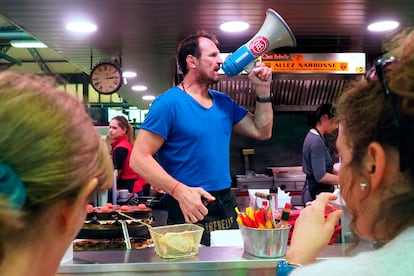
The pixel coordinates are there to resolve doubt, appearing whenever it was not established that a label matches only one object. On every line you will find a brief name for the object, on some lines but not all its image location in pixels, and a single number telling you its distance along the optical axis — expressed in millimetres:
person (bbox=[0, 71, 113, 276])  581
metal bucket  1329
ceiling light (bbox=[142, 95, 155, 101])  10847
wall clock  5355
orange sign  4426
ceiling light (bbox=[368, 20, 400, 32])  3953
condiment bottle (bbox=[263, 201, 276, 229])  1365
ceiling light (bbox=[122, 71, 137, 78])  6973
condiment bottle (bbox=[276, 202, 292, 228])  1372
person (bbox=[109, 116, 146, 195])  4824
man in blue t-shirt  1891
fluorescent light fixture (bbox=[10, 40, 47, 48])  6540
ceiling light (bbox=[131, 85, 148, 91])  8930
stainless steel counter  1328
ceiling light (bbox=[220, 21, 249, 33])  3916
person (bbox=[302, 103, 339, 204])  3762
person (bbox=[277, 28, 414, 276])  695
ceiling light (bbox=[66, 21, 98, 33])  3935
